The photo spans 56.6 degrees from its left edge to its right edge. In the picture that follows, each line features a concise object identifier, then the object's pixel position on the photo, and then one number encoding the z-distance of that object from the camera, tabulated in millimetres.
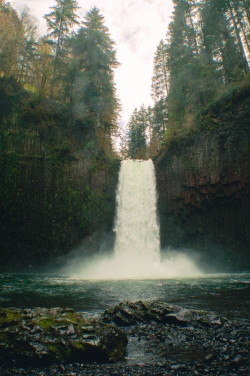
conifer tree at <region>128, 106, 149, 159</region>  39031
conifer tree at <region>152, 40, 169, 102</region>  39125
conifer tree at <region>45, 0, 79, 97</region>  26031
